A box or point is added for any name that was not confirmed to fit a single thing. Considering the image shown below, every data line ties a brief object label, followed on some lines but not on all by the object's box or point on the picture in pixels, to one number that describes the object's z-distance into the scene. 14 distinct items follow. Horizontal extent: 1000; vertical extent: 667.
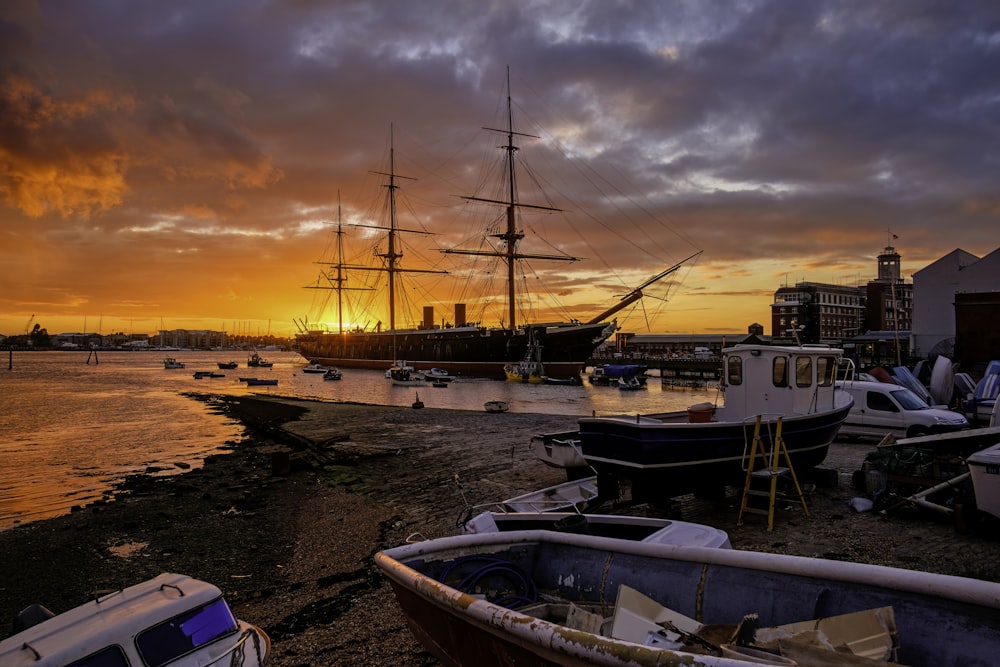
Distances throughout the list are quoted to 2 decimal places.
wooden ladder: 10.05
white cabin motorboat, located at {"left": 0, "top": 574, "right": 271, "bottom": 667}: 4.78
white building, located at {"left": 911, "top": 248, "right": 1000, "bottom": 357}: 45.84
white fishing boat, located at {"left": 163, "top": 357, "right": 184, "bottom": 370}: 128.21
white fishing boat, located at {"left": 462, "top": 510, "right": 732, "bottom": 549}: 7.12
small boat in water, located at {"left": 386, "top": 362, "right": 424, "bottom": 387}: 70.31
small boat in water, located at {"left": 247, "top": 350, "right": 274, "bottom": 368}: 127.86
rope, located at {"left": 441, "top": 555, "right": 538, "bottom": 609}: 5.63
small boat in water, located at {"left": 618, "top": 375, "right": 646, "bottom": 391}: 70.56
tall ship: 80.81
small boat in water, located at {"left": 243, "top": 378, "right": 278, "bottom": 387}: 73.81
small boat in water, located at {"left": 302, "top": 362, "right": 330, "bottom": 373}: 102.38
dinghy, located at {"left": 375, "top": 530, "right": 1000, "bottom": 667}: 3.91
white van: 16.58
